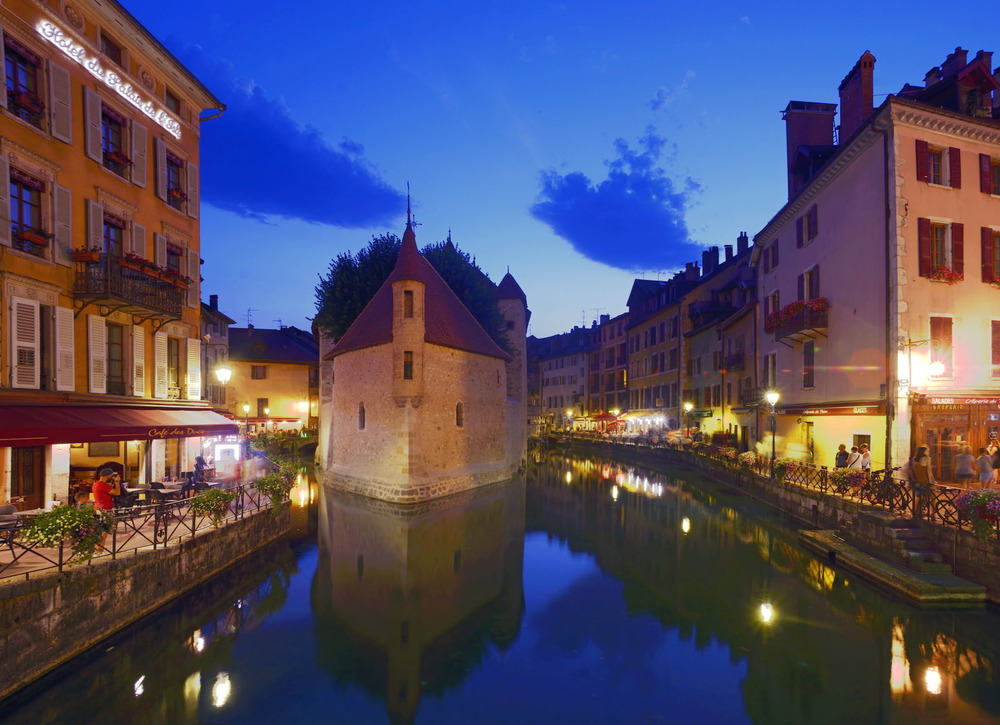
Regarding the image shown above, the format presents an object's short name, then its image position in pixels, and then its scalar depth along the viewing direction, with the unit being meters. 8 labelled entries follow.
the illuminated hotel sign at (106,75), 13.55
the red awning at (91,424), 11.09
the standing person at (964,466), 14.63
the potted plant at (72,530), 8.61
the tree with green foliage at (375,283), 33.28
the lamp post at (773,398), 22.91
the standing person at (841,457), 17.92
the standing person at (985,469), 14.14
